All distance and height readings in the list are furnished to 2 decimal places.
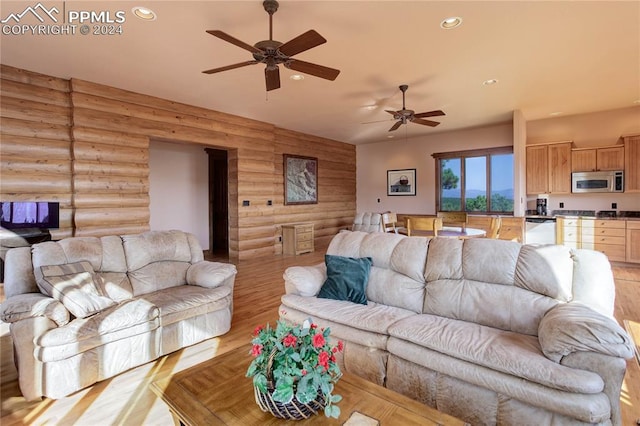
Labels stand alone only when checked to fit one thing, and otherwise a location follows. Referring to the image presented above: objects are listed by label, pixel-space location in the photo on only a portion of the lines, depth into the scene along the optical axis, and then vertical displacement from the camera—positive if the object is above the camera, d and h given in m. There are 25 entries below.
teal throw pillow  2.76 -0.63
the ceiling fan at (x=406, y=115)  4.90 +1.43
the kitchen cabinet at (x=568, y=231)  6.14 -0.50
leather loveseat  2.16 -0.78
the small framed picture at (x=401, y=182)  8.96 +0.71
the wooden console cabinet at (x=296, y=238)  7.44 -0.71
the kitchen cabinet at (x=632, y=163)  5.79 +0.74
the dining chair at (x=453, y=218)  4.92 -0.19
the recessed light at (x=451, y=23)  3.02 +1.75
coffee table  1.37 -0.89
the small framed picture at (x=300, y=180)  7.87 +0.71
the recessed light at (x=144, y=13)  2.82 +1.75
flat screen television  3.87 -0.05
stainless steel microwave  5.95 +0.44
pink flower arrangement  1.31 -0.66
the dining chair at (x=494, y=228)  4.57 -0.32
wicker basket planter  1.34 -0.84
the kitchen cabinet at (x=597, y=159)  5.98 +0.87
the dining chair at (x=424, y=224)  4.19 -0.24
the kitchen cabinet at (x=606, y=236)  5.79 -0.59
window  7.52 +0.63
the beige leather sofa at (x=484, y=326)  1.58 -0.80
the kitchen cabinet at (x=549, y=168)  6.39 +0.75
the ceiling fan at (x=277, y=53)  2.58 +1.35
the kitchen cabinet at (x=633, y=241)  5.65 -0.65
